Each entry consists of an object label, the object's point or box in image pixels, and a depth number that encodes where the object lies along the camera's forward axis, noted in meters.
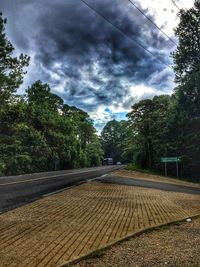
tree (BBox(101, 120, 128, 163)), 84.74
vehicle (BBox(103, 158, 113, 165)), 71.42
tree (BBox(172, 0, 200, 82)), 24.86
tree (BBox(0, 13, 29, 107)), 17.85
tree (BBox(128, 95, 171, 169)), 28.29
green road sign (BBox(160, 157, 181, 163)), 20.36
